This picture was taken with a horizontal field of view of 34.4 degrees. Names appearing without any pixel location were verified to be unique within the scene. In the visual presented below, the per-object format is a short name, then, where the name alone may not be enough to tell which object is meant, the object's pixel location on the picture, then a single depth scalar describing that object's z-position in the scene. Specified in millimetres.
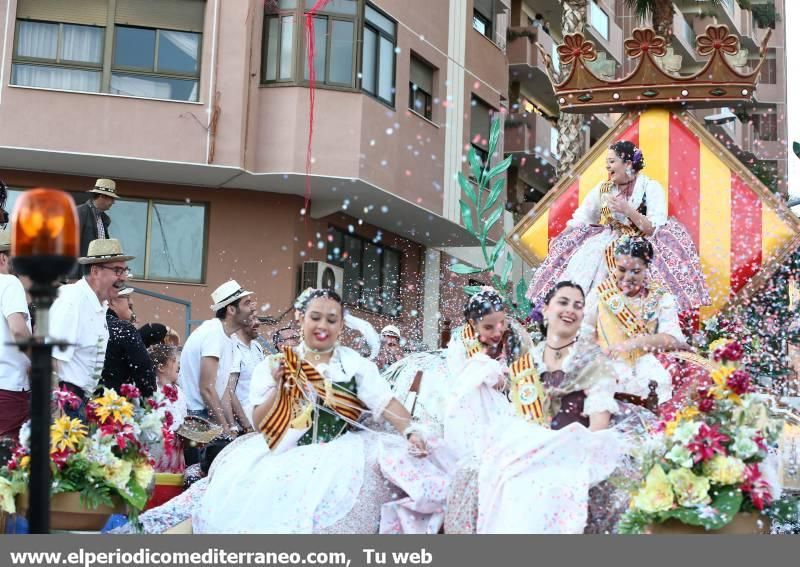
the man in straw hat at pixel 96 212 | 10508
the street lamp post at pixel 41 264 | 3822
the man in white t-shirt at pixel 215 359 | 9180
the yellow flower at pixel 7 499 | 6320
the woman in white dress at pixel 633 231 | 8906
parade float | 9555
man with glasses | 7285
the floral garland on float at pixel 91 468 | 6348
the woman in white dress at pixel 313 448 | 6402
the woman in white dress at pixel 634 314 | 7594
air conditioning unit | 19391
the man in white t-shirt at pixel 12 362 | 7102
